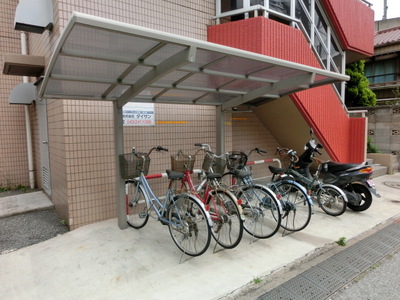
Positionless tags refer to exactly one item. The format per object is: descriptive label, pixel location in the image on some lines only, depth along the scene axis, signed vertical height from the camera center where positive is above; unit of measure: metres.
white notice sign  4.41 +0.29
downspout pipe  6.17 -0.23
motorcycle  4.50 -0.87
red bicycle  3.11 -0.91
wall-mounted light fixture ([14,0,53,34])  3.93 +1.80
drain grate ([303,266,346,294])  2.63 -1.58
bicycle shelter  2.19 +0.70
